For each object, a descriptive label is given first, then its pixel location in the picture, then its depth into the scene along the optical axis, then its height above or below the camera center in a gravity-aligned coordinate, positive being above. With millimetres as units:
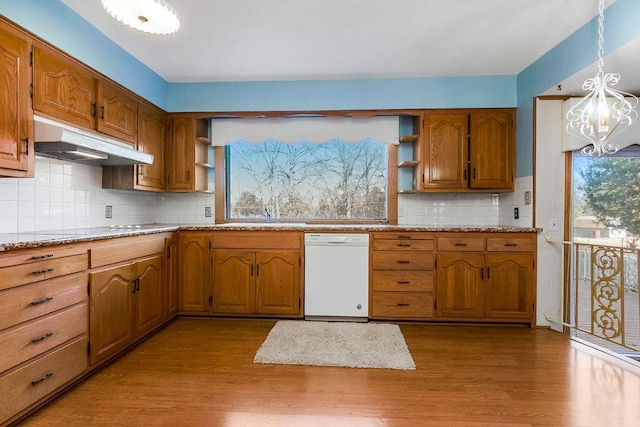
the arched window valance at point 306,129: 3537 +911
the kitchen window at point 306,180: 3775 +386
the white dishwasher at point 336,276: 3139 -593
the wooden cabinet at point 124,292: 2113 -585
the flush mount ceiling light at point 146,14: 1667 +1037
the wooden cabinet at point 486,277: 3055 -576
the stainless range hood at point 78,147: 1963 +431
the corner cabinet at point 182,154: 3516 +625
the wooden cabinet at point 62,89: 2043 +827
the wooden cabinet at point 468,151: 3297 +638
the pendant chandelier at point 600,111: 1938 +619
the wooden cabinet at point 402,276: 3098 -580
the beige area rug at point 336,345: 2318 -1022
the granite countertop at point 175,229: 1773 -138
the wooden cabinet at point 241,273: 3176 -579
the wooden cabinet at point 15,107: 1812 +596
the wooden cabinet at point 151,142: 3100 +696
